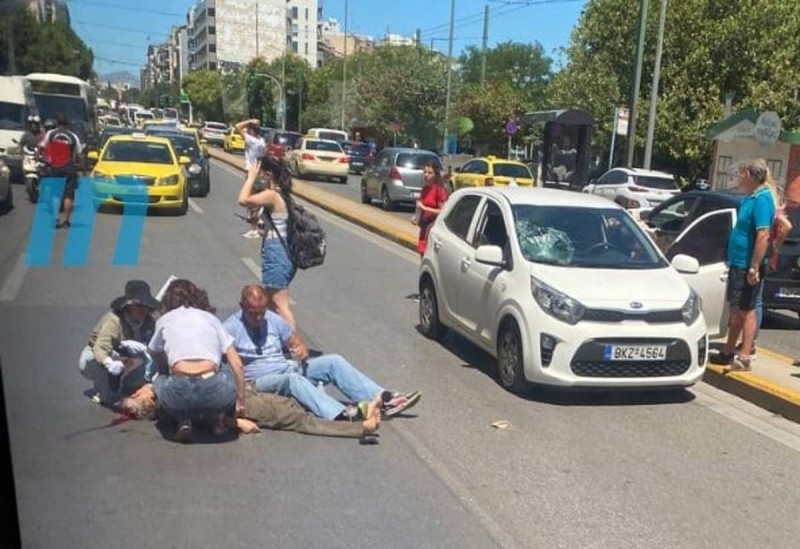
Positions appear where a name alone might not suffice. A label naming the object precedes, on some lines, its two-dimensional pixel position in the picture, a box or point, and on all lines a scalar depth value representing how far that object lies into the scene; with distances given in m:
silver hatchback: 23.25
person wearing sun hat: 5.63
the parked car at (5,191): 12.38
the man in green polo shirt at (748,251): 7.03
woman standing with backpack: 7.26
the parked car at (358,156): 45.84
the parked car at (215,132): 50.54
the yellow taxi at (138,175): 16.67
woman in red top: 10.88
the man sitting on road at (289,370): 5.73
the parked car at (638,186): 23.25
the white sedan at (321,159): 33.66
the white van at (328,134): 45.97
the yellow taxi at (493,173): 23.51
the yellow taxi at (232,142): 43.63
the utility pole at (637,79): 21.73
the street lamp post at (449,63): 44.84
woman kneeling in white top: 5.17
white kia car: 6.41
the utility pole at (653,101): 23.80
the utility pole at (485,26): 51.50
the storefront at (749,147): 22.88
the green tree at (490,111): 48.31
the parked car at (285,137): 34.86
